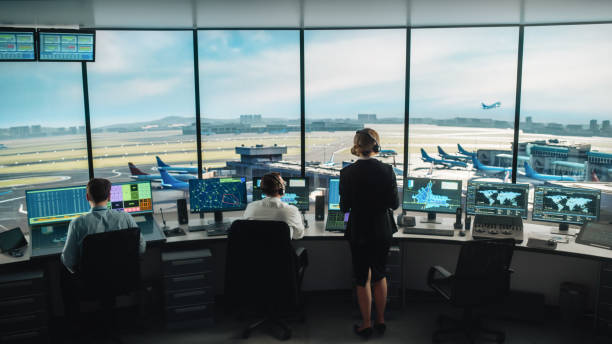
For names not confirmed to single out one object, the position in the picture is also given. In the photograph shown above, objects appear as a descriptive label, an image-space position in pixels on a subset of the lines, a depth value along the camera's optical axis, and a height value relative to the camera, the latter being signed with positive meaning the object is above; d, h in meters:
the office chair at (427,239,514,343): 2.52 -1.01
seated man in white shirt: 2.69 -0.57
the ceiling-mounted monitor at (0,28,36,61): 3.30 +0.81
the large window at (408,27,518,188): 3.73 +0.60
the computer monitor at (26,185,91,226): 3.14 -0.64
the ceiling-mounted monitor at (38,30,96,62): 3.38 +0.82
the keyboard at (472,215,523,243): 3.15 -0.84
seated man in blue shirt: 2.52 -0.65
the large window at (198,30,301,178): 3.98 +0.57
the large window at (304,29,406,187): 3.96 +0.59
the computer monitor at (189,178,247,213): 3.55 -0.62
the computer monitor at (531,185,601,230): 3.18 -0.66
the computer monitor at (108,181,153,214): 3.42 -0.63
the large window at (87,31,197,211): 3.76 +0.55
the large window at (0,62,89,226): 3.69 +0.32
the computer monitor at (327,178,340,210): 3.66 -0.63
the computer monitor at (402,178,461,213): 3.53 -0.62
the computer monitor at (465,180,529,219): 3.38 -0.63
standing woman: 2.62 -0.53
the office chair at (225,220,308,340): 2.42 -0.93
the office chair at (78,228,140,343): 2.41 -0.92
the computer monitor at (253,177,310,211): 3.68 -0.62
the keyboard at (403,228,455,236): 3.27 -0.90
